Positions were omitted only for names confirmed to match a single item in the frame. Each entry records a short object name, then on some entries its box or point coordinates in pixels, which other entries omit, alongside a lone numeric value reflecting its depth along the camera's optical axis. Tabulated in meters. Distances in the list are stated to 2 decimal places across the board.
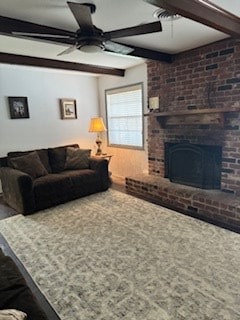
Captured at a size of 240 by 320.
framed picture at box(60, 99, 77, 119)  5.00
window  4.71
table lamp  4.98
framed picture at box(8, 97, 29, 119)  4.34
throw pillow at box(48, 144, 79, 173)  4.39
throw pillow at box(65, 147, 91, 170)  4.41
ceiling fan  1.80
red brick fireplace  3.11
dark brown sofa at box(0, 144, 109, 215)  3.46
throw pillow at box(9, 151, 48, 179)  3.79
